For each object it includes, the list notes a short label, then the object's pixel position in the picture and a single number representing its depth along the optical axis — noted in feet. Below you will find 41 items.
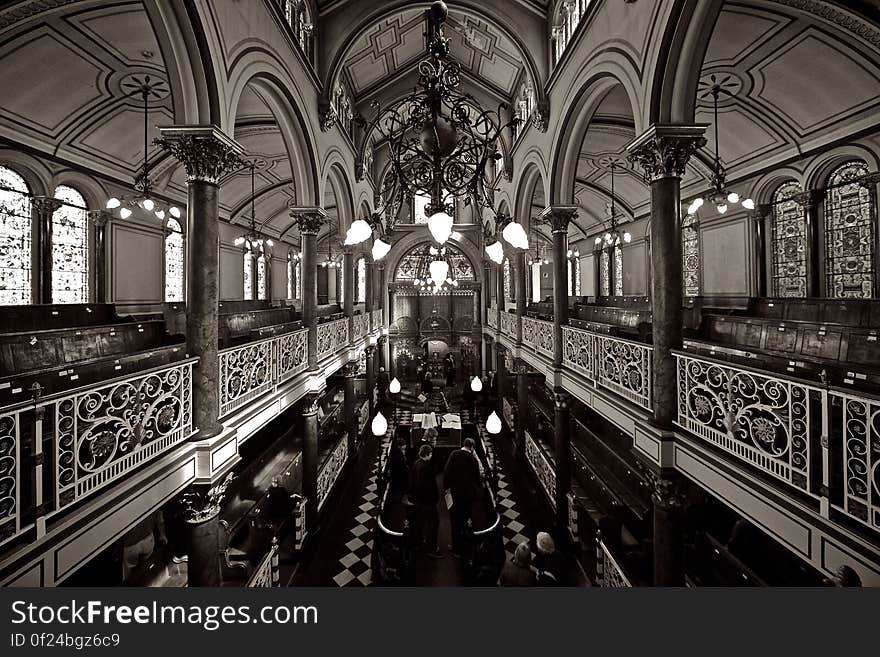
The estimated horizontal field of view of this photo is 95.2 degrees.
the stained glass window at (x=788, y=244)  32.76
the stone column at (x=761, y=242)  35.37
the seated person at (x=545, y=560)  17.87
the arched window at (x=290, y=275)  78.48
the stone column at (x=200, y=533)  13.69
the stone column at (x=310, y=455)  25.59
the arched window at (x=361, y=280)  71.56
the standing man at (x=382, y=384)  56.72
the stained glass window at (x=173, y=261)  44.67
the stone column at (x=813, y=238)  30.68
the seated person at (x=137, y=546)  18.57
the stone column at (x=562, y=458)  26.45
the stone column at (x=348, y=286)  37.40
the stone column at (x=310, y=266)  25.70
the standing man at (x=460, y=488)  20.57
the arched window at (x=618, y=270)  60.54
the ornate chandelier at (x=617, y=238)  56.64
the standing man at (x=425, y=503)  21.16
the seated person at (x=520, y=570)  15.66
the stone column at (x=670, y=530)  13.76
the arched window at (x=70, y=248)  32.07
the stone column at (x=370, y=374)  50.61
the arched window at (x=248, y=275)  64.28
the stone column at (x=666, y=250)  13.96
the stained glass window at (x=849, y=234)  27.86
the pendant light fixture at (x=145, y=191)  23.62
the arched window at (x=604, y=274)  63.52
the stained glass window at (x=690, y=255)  43.83
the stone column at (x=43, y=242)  30.01
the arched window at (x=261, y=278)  67.31
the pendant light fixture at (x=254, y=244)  61.57
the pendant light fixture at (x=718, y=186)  24.16
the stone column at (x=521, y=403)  36.50
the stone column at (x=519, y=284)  35.63
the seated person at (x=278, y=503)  24.50
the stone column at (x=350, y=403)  38.26
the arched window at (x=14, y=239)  28.09
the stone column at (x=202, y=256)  13.98
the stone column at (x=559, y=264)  25.82
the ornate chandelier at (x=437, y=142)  11.23
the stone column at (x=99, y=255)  35.09
